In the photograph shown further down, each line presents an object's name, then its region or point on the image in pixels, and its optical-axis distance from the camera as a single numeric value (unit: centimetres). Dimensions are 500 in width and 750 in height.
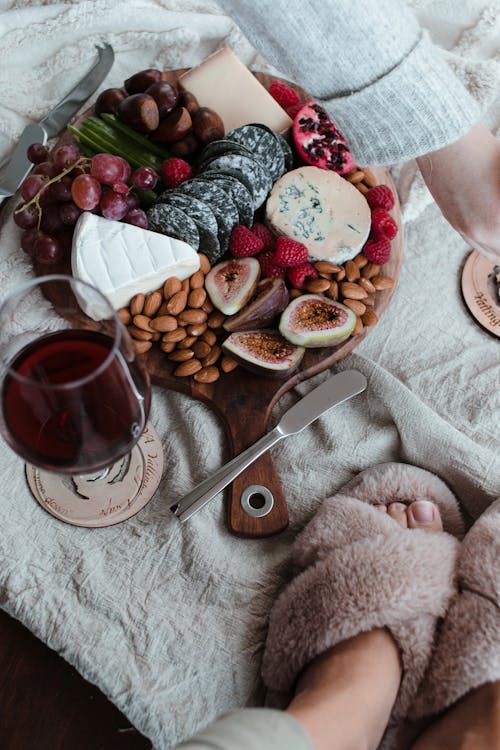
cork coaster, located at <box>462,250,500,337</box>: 136
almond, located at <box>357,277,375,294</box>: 126
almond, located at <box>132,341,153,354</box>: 117
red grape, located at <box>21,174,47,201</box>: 121
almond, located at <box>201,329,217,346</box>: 120
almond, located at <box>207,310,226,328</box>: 121
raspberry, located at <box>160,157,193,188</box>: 129
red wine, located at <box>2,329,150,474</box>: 68
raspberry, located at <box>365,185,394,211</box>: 133
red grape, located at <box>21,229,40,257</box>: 124
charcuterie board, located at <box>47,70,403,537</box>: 112
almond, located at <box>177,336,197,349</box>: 118
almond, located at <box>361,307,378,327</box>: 124
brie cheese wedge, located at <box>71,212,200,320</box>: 116
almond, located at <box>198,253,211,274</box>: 124
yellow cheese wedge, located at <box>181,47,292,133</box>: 138
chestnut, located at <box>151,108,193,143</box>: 130
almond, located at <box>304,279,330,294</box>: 124
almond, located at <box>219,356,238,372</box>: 119
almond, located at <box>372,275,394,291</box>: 127
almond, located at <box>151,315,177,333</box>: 116
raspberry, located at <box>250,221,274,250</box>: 129
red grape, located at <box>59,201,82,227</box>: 121
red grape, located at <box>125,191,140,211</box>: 122
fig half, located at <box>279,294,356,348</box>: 118
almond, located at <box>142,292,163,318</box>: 119
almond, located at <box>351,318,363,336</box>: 122
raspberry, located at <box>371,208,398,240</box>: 131
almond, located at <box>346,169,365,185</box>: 135
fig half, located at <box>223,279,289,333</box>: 118
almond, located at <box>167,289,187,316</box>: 118
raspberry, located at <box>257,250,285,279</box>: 125
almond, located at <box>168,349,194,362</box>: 117
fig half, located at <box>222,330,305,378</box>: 116
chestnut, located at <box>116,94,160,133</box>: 128
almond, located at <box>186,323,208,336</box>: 119
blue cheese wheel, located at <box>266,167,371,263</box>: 127
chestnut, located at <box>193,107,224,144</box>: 132
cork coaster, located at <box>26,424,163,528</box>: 109
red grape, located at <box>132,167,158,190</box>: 124
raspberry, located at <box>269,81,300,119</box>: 144
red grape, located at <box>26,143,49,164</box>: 128
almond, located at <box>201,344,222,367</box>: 119
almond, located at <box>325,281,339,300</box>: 125
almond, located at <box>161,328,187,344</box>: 117
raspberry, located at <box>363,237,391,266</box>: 128
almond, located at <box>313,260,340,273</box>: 125
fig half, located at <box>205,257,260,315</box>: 119
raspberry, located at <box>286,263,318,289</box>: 124
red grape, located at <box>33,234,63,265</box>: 121
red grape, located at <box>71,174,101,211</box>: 118
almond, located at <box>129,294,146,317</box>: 119
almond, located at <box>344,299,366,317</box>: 123
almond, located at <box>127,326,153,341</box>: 117
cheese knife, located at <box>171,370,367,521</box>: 110
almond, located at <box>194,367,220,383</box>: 118
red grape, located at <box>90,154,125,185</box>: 120
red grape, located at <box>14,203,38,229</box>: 122
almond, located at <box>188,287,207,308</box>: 119
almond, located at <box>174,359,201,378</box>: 117
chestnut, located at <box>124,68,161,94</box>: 134
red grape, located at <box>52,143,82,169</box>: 123
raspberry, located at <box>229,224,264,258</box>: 123
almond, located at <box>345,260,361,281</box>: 127
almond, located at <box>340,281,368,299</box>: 124
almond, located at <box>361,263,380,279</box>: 128
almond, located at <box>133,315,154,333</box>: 117
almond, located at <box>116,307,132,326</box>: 119
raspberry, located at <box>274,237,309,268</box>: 123
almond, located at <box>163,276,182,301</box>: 120
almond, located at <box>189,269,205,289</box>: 122
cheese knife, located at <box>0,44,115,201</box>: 130
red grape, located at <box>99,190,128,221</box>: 119
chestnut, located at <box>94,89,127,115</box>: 134
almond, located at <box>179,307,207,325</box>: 118
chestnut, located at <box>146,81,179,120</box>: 131
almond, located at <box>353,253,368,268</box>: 128
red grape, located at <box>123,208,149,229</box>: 122
